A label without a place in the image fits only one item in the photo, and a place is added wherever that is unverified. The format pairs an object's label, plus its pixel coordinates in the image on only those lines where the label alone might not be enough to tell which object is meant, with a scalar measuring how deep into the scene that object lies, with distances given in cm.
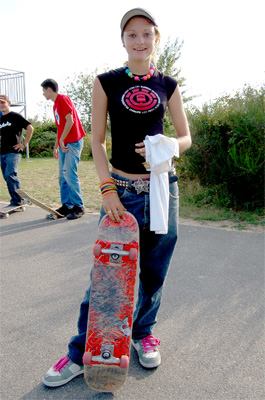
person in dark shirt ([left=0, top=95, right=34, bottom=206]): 652
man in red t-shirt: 576
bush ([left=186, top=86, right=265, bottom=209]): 562
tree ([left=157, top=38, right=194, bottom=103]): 2883
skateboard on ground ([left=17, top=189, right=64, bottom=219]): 590
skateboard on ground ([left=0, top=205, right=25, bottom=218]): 624
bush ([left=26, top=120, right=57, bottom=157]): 2194
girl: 198
